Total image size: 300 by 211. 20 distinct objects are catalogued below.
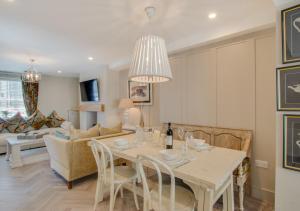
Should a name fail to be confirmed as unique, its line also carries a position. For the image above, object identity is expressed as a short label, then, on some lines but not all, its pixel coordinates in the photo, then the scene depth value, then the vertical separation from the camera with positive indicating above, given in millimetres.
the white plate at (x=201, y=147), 1907 -472
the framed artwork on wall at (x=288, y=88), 1455 +144
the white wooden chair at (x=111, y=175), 1926 -838
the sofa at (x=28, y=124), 4798 -593
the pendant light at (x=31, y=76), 4031 +709
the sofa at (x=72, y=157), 2689 -856
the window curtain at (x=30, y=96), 5852 +343
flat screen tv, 5367 +503
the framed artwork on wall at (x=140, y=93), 4277 +337
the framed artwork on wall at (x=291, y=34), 1446 +612
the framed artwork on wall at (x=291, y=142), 1471 -325
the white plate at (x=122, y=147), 1982 -490
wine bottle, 1868 -371
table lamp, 4383 +39
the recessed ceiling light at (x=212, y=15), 2207 +1180
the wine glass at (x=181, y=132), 1987 -312
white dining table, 1249 -523
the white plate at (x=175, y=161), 1497 -503
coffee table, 3648 -1094
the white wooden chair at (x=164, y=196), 1364 -831
